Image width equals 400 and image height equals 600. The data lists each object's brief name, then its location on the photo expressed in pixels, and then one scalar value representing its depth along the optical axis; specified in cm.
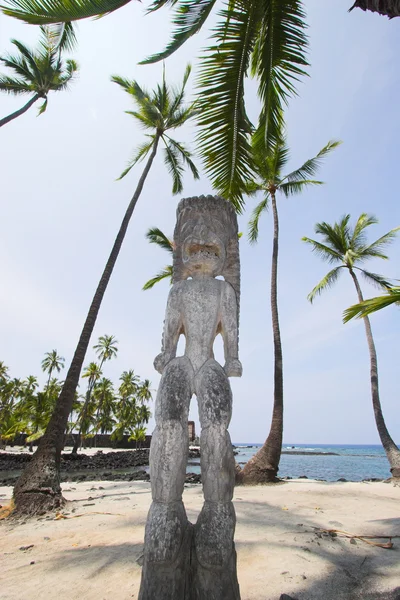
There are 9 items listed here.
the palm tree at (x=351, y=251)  1392
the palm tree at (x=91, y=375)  3269
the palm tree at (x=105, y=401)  4108
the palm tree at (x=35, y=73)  1048
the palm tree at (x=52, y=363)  4359
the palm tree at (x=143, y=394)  4750
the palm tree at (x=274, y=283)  1007
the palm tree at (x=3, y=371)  3942
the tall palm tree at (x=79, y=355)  629
